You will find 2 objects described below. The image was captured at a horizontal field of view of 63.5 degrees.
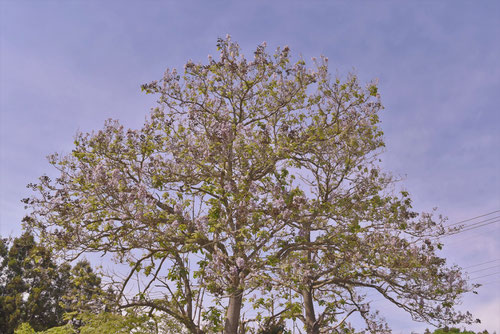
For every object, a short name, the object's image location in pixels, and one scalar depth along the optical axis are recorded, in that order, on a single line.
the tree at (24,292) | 21.17
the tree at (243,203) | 9.51
